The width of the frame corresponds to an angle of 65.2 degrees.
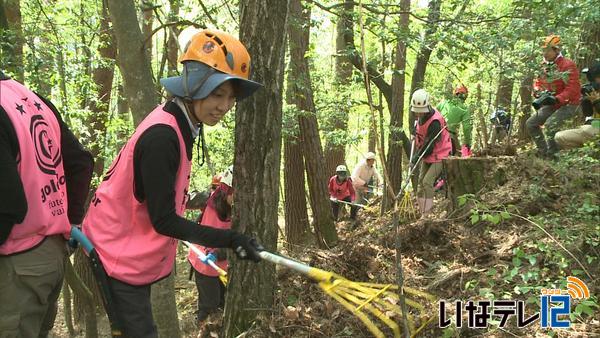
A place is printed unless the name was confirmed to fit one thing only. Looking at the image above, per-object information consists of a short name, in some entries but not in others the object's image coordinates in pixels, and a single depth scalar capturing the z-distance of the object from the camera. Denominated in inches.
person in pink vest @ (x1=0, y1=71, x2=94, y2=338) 83.4
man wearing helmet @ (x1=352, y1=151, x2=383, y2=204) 508.7
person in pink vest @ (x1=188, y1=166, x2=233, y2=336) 208.7
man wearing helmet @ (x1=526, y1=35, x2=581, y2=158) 249.9
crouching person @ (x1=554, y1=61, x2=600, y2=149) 230.8
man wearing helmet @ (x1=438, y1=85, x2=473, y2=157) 324.8
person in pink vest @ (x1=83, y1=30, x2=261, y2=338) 94.7
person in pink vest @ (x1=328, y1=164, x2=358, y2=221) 491.8
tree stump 264.2
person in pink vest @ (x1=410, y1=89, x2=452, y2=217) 284.8
